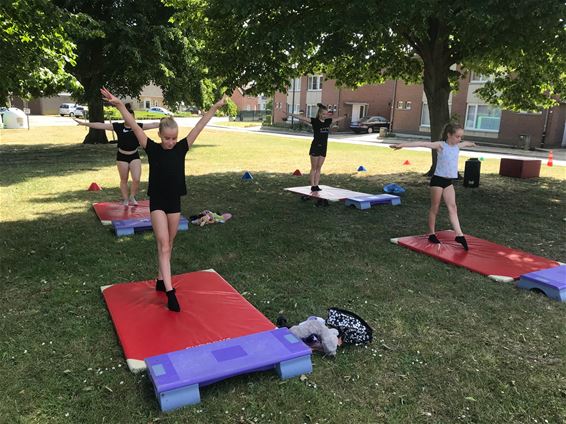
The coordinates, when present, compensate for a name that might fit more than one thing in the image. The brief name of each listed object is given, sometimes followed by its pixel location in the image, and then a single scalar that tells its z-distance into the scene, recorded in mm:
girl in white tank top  6984
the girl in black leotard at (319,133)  10359
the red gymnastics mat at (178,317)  4113
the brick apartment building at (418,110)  30844
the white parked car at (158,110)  68981
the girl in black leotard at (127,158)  8602
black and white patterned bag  4230
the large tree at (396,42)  8398
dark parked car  41625
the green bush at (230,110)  24366
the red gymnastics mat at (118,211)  8310
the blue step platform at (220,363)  3320
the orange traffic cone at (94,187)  11547
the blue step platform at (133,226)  7535
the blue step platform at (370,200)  9875
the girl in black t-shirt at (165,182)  4707
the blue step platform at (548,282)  5301
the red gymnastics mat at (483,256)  6113
